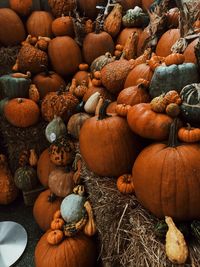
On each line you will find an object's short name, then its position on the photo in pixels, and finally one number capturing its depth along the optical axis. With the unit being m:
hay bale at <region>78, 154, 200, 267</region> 1.22
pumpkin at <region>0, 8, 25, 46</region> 2.96
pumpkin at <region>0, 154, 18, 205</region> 2.80
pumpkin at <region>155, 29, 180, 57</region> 2.10
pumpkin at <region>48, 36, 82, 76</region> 2.90
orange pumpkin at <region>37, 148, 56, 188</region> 2.56
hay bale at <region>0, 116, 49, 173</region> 2.71
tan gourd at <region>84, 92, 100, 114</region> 2.11
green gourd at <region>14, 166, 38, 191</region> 2.70
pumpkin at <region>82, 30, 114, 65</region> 2.89
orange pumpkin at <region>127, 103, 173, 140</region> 1.37
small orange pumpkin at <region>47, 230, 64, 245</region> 1.90
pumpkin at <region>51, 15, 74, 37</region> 2.96
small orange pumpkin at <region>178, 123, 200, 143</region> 1.30
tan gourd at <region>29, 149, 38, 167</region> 2.77
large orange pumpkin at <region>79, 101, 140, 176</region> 1.62
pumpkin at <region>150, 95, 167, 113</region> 1.40
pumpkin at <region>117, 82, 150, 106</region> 1.67
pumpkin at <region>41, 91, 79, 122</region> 2.52
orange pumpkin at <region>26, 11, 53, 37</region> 3.06
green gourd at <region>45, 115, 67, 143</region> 2.45
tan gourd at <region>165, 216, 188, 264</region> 1.13
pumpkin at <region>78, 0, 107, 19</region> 3.16
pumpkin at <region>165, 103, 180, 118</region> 1.36
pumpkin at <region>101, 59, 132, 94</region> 2.09
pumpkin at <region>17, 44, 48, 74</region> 2.78
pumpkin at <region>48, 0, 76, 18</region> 3.04
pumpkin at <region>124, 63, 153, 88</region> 1.80
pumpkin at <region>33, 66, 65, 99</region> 2.83
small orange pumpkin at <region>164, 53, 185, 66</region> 1.52
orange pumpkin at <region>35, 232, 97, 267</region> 1.88
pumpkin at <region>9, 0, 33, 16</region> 3.07
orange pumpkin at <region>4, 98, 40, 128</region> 2.56
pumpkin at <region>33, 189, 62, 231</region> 2.35
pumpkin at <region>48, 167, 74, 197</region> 2.27
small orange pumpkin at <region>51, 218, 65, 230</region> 1.98
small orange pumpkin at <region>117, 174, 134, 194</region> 1.56
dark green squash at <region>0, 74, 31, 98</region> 2.65
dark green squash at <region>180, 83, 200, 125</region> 1.37
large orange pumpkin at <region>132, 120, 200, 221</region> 1.26
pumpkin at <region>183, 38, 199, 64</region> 1.67
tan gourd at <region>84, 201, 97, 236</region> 1.94
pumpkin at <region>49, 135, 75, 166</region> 2.33
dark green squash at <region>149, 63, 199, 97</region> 1.50
